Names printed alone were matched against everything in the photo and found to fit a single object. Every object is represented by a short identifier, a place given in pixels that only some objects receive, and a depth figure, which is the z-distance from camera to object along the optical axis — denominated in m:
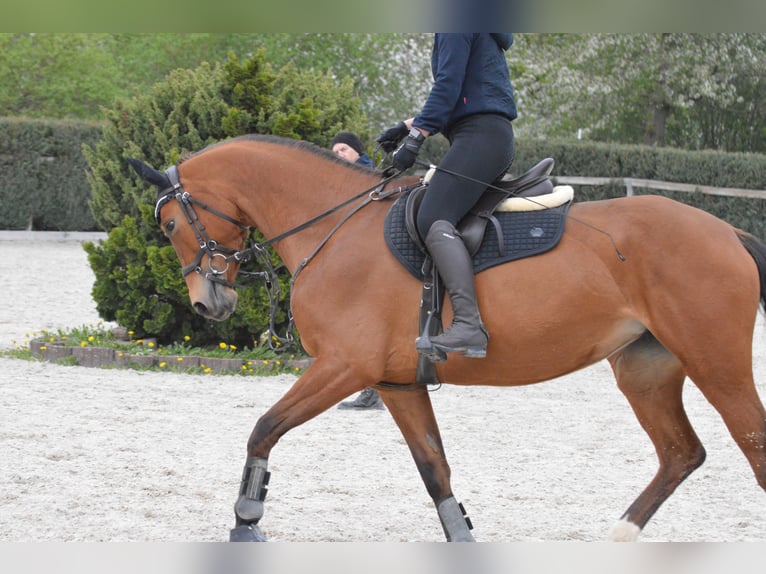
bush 18.94
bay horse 7.80
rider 7.83
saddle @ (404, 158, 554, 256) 8.16
